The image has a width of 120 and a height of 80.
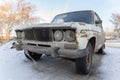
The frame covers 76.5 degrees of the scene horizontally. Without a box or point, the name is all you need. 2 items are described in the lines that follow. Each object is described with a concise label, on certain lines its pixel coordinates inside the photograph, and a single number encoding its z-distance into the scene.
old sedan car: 1.61
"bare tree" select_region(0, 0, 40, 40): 12.94
